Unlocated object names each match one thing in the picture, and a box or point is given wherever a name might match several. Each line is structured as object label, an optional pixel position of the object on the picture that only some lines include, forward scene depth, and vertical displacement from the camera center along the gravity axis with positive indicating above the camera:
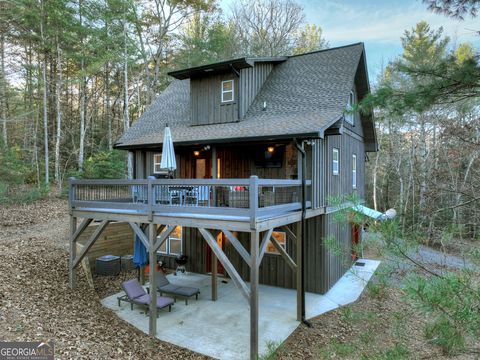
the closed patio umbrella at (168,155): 8.67 +0.57
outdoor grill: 11.53 -3.29
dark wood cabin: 9.16 +1.21
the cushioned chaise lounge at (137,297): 7.91 -3.23
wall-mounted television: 9.98 +0.61
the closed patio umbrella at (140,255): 9.22 -2.42
